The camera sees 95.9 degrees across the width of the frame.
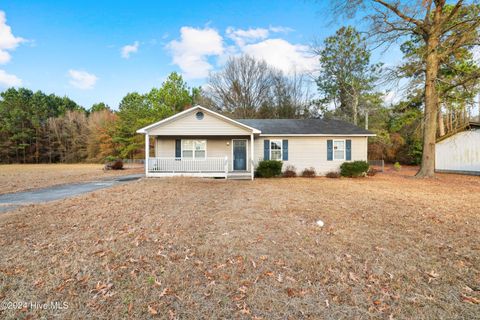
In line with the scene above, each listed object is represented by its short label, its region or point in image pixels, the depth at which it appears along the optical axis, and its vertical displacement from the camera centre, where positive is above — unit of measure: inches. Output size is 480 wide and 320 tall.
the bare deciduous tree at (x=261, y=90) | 1147.3 +370.4
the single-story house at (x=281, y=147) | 578.2 +32.9
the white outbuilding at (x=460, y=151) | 589.3 +19.5
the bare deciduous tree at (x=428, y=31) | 474.8 +294.4
